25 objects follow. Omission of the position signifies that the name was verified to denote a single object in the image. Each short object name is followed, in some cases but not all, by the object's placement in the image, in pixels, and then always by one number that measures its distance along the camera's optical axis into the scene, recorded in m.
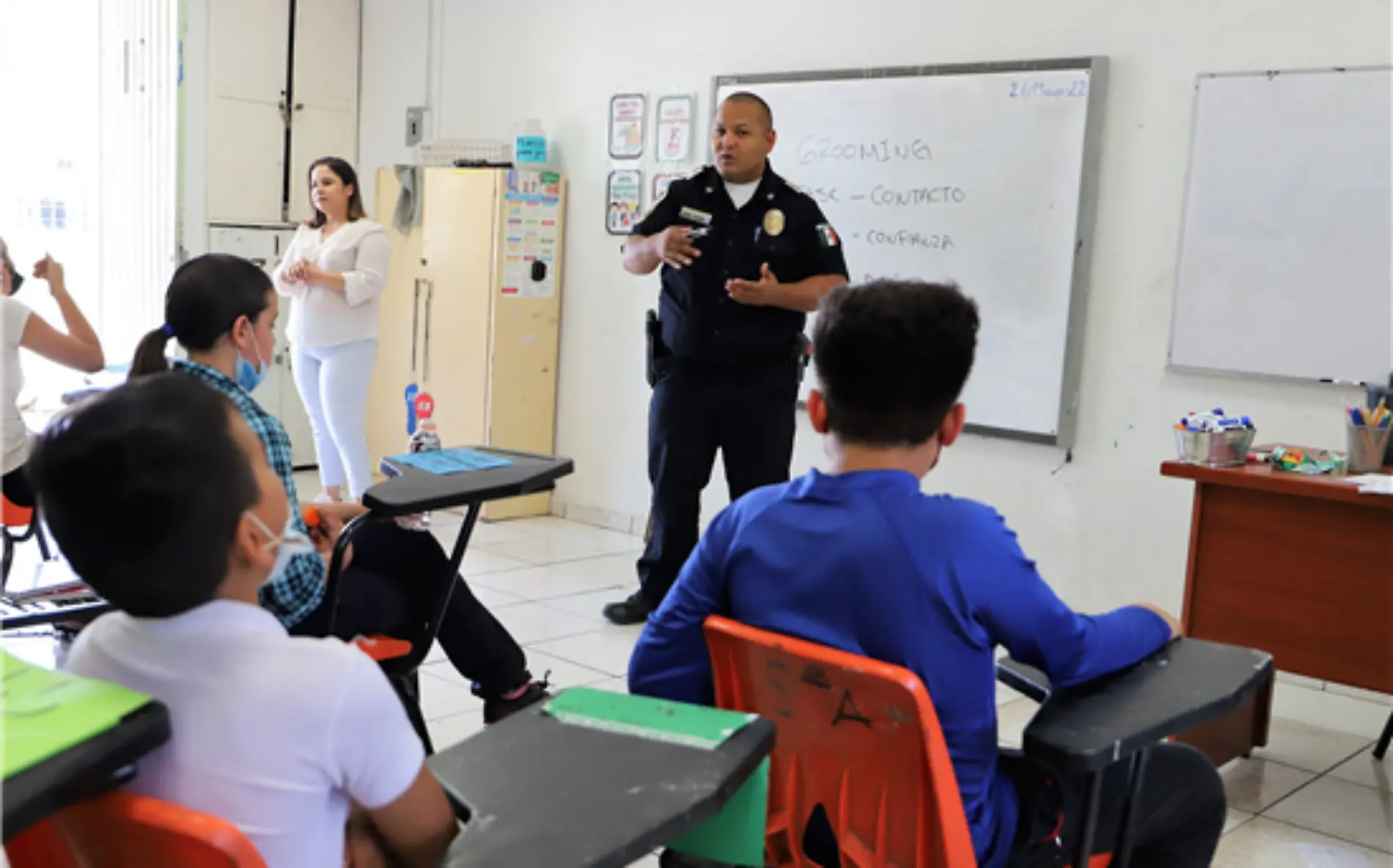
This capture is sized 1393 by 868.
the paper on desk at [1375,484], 2.63
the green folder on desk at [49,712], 0.83
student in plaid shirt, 2.00
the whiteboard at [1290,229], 3.49
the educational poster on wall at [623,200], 5.39
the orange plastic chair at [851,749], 1.26
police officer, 3.69
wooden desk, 2.73
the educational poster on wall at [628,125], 5.36
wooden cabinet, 5.50
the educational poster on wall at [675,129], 5.18
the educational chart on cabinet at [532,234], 5.48
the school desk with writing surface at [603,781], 0.99
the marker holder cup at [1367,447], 2.86
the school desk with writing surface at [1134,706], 1.23
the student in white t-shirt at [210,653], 1.00
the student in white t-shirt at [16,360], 2.99
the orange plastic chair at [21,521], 2.99
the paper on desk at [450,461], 2.10
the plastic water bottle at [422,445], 2.28
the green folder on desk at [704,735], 1.17
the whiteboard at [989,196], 4.07
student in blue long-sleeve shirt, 1.37
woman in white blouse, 4.94
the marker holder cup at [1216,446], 2.92
